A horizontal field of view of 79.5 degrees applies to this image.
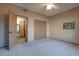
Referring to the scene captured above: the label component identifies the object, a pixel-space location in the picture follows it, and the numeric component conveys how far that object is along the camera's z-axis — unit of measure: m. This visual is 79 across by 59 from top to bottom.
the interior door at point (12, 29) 2.28
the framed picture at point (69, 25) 3.32
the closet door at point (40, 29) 4.10
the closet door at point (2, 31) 2.61
